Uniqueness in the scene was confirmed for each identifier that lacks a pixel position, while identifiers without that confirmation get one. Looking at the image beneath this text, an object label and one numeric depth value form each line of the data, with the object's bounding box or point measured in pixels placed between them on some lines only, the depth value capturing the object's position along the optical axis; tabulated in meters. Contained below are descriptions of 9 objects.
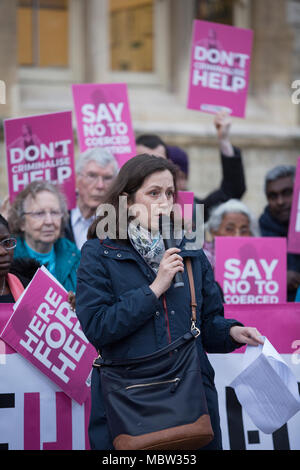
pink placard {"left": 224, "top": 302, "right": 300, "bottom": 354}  8.62
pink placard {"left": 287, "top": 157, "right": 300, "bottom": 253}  10.62
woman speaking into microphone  5.91
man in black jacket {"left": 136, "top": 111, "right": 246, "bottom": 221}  11.55
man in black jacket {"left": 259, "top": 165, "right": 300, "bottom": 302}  11.49
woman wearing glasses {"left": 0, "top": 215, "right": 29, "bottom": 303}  8.09
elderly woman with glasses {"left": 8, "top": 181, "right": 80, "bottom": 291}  9.41
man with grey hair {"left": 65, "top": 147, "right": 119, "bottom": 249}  10.44
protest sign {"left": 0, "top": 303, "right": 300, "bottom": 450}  8.14
